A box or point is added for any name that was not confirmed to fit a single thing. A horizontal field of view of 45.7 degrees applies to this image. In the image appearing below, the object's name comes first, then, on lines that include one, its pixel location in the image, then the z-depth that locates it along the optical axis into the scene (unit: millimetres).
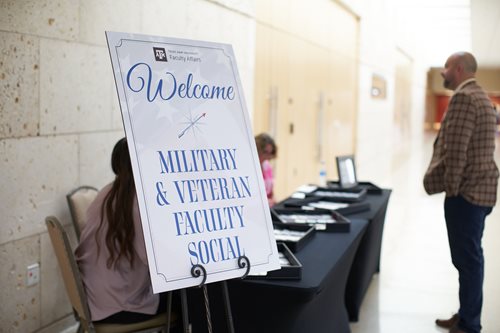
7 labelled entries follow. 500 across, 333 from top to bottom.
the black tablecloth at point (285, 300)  2373
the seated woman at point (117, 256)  2414
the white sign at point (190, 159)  1950
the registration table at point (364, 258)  3820
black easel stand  1966
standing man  3311
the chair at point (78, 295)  2420
